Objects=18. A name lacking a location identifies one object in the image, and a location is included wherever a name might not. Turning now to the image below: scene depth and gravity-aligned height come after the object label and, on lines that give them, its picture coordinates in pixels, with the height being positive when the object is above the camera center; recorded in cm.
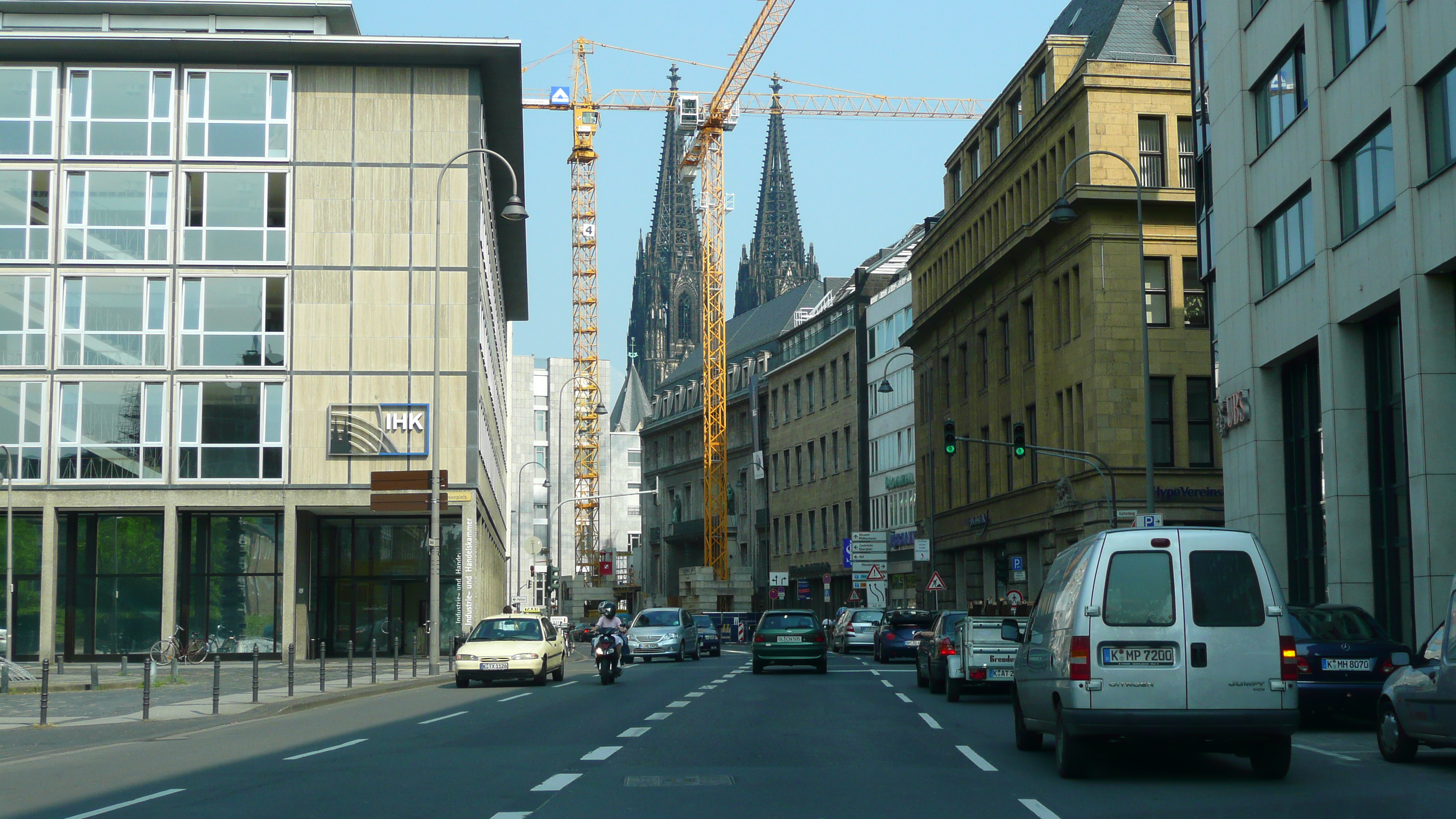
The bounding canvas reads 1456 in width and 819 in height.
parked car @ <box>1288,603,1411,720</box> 1781 -127
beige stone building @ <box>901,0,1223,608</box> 4634 +832
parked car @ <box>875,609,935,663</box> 4384 -197
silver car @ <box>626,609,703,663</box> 4753 -214
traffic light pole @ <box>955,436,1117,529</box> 3857 +253
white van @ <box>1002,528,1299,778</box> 1168 -64
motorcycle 3042 -178
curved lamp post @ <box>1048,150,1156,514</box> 3391 +426
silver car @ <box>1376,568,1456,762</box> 1312 -123
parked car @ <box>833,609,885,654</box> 5328 -222
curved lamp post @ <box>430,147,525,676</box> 3453 +106
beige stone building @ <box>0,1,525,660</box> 4331 +707
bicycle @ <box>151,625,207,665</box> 4241 -224
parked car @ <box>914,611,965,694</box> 2458 -139
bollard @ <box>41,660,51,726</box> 2008 -147
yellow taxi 3014 -165
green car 3519 -183
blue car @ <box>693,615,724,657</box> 5534 -271
